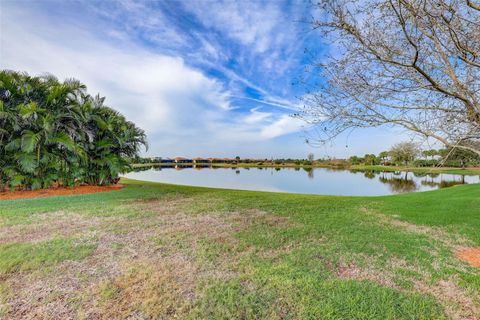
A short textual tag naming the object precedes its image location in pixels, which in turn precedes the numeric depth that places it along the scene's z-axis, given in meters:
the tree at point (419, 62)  2.78
